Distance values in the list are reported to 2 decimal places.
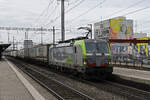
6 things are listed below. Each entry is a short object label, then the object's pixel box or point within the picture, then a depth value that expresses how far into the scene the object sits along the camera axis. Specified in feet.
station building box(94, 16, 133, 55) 304.91
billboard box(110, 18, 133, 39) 304.50
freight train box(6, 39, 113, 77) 46.98
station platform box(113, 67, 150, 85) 45.37
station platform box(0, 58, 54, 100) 30.17
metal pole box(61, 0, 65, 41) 91.28
